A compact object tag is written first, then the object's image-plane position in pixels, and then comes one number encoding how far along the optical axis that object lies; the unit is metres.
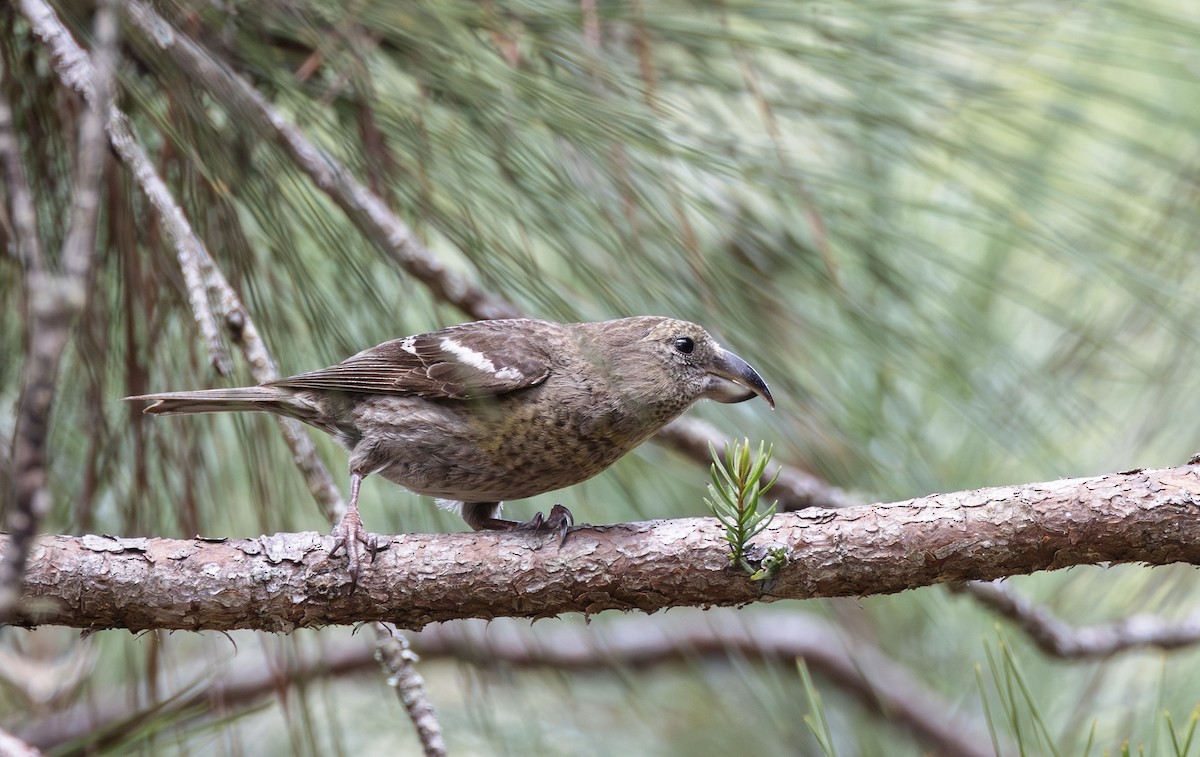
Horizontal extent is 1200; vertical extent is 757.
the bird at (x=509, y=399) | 4.01
